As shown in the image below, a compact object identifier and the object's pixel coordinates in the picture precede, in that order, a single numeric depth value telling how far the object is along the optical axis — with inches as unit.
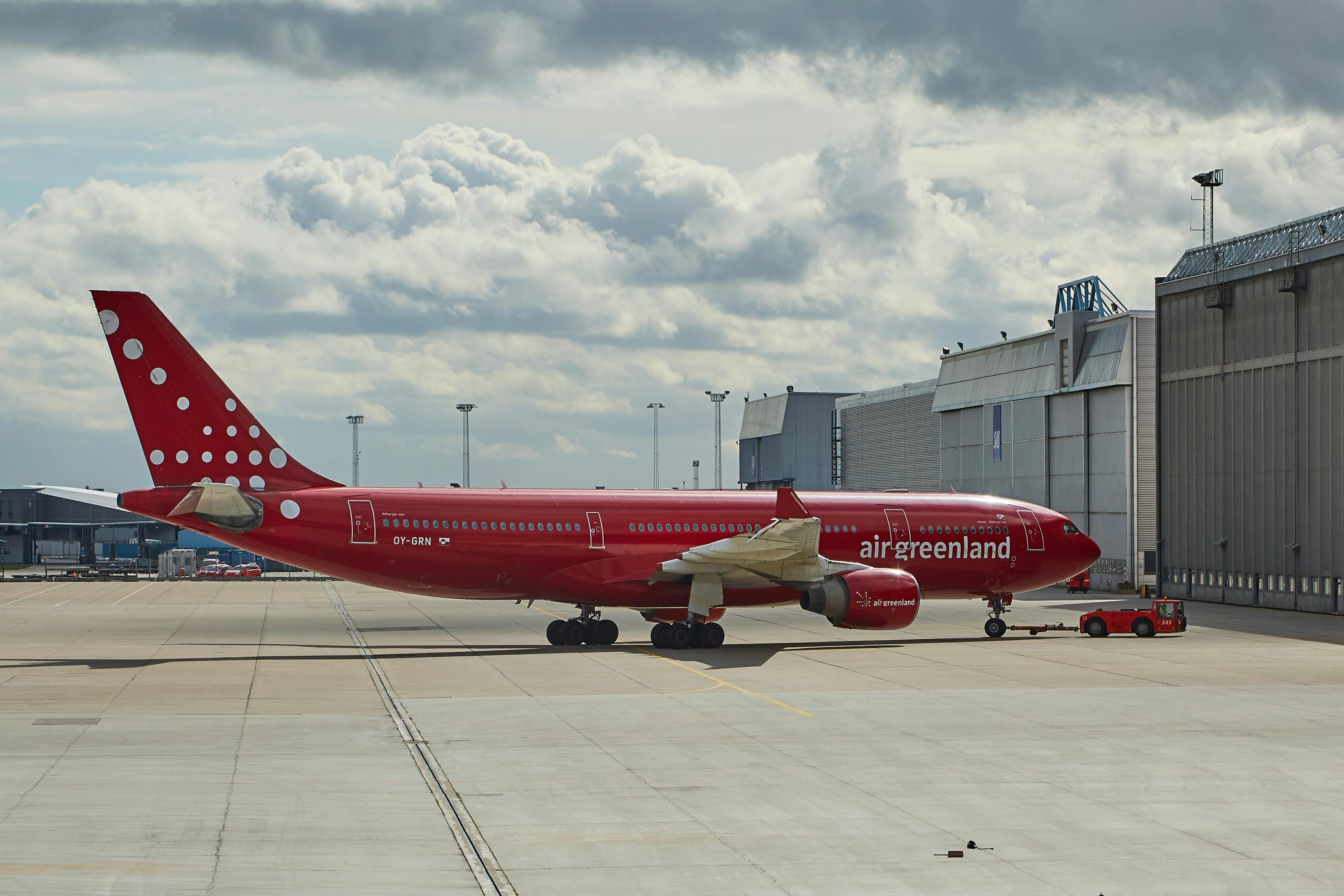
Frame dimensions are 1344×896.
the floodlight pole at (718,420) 4758.9
